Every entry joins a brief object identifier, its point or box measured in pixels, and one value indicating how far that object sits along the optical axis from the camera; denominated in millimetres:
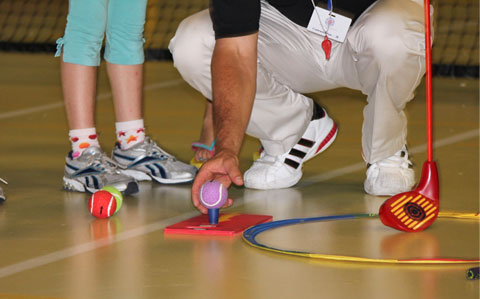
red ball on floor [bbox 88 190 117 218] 4887
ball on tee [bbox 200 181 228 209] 4321
